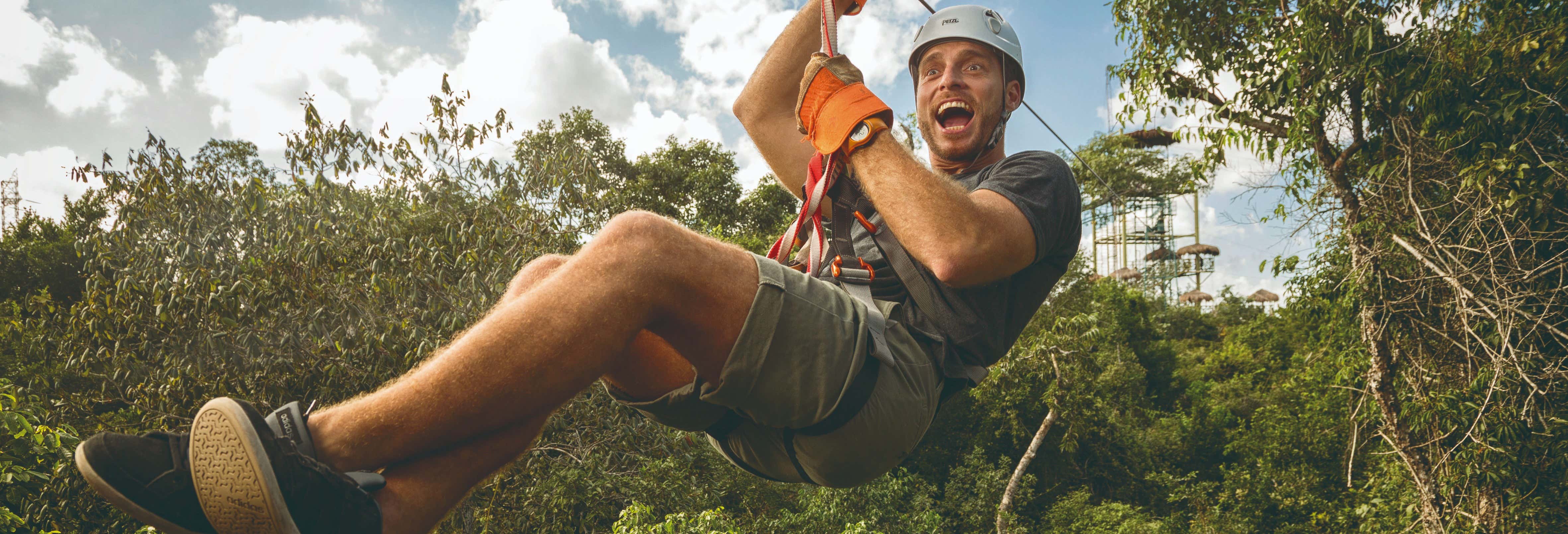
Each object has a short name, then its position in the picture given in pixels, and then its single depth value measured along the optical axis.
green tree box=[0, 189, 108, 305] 14.59
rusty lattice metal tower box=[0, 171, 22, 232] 16.28
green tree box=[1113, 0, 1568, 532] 4.48
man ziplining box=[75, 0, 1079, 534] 1.12
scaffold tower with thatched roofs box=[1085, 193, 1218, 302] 28.40
